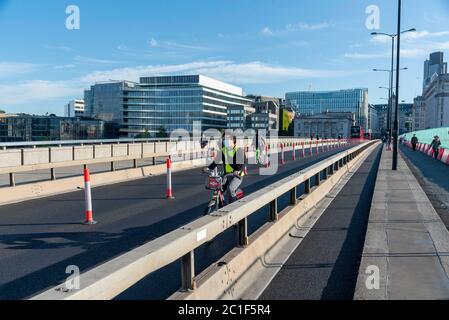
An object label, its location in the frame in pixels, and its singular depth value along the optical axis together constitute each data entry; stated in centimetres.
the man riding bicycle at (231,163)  860
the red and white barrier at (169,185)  1245
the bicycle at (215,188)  844
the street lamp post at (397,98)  2102
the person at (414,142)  4919
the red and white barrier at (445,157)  2855
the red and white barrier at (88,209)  889
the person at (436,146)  3407
